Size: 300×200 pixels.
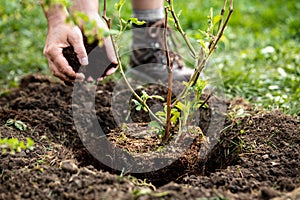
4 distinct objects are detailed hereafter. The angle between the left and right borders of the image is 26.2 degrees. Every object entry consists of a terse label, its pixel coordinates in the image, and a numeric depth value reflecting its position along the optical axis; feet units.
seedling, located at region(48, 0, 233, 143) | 4.01
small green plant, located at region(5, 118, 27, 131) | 4.53
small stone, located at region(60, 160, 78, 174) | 3.85
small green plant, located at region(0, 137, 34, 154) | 3.64
